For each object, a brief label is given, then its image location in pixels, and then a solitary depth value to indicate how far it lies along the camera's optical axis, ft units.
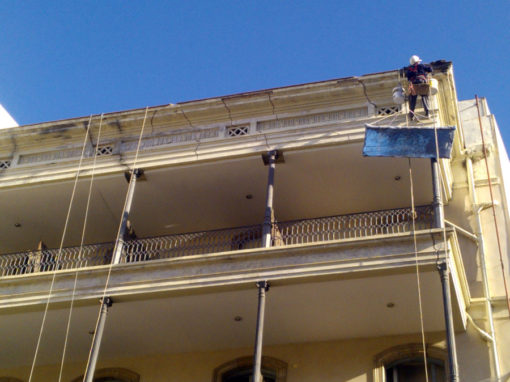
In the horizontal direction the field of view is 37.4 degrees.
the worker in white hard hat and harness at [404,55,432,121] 50.98
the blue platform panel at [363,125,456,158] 49.08
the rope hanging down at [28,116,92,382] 51.03
